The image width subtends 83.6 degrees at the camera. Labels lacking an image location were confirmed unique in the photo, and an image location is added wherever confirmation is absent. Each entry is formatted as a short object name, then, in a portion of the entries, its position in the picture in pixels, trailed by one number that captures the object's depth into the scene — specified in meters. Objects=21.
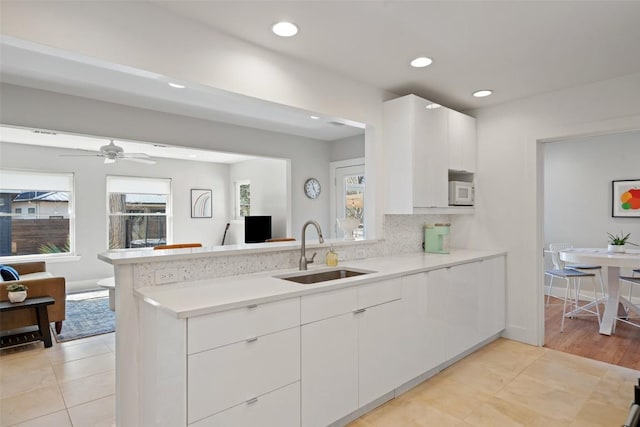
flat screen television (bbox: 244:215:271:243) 6.21
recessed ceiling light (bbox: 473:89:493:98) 3.32
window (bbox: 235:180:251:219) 7.50
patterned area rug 3.96
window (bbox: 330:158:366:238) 5.79
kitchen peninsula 1.57
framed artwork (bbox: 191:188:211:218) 7.75
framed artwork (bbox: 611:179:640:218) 4.78
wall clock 6.00
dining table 3.58
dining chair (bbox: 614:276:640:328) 4.02
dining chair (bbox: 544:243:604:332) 4.31
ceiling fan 4.41
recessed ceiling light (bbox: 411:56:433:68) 2.64
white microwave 3.56
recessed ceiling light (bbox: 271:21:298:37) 2.15
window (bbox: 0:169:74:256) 5.96
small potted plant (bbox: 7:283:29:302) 3.51
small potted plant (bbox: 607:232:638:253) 4.09
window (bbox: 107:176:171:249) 6.86
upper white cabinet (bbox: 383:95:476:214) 3.09
